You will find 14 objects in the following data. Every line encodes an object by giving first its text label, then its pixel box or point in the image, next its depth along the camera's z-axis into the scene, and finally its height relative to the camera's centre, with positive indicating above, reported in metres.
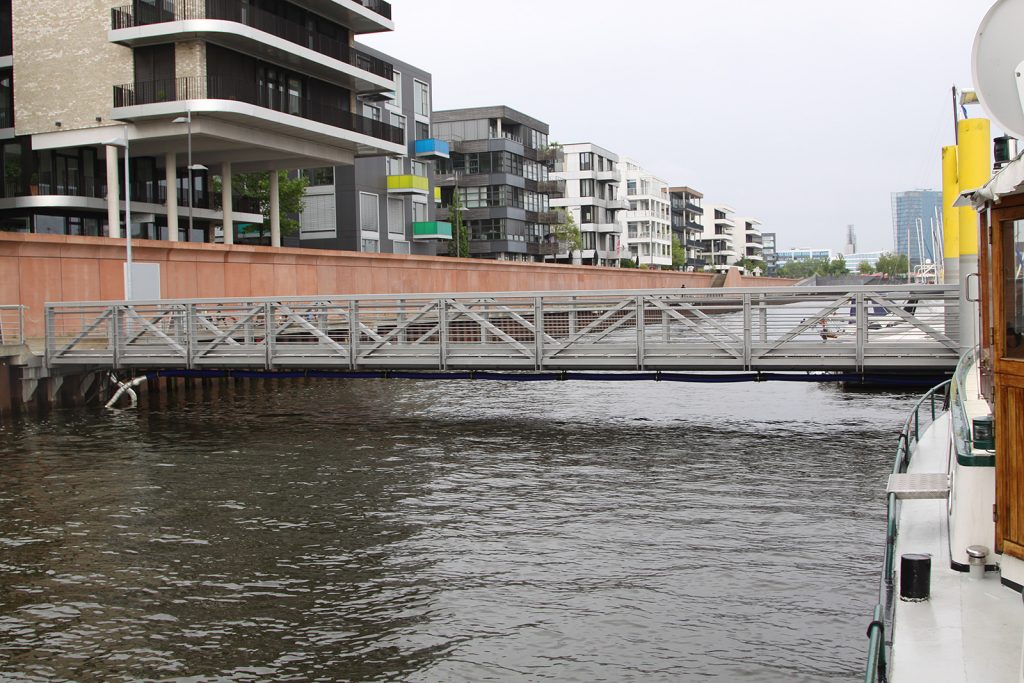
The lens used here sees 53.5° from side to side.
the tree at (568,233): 105.16 +10.74
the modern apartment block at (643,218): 138.88 +16.09
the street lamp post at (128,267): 30.44 +2.40
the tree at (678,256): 151.12 +11.70
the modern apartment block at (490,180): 97.19 +15.23
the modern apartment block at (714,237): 193.62 +18.50
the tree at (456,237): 83.47 +8.82
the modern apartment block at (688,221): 164.12 +18.68
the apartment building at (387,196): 70.62 +10.52
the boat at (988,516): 6.10 -1.36
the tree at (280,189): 65.31 +9.93
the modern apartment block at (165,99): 42.78 +11.00
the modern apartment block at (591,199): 120.00 +16.34
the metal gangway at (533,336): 19.48 +0.04
